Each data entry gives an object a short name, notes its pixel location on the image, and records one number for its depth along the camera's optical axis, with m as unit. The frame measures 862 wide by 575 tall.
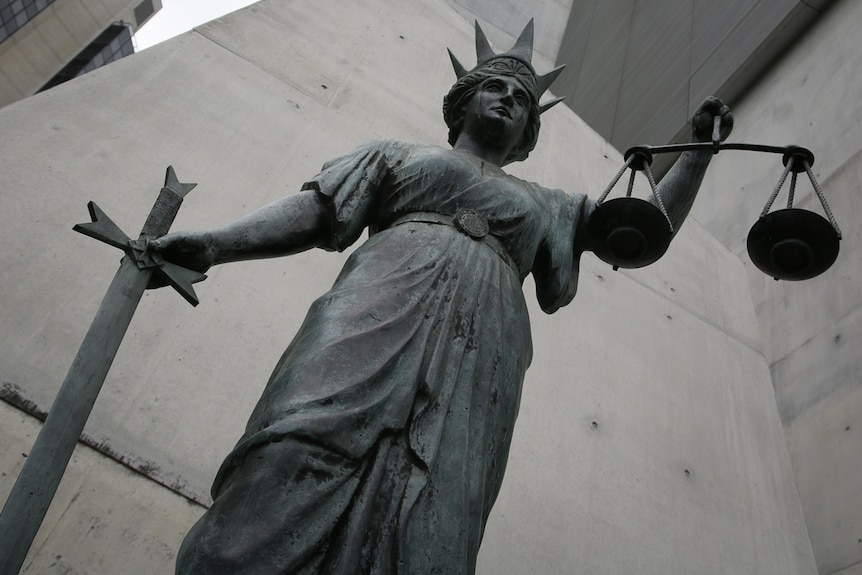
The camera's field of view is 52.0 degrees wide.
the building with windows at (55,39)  14.12
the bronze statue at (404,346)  1.52
